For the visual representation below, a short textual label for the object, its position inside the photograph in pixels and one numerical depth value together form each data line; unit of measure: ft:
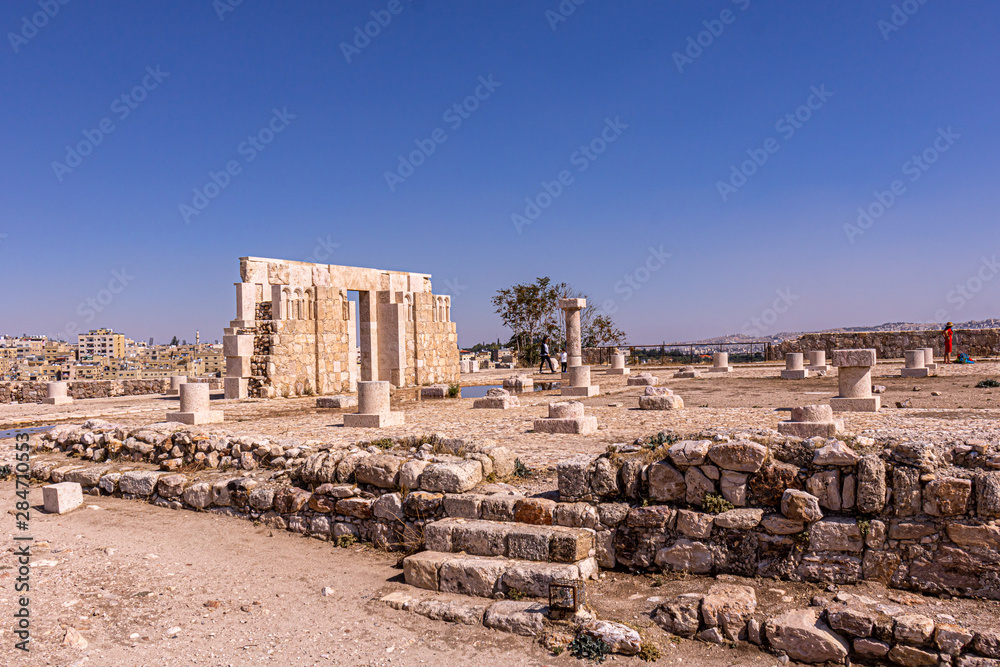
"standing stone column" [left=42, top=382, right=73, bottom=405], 65.98
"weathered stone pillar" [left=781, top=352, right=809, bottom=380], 71.20
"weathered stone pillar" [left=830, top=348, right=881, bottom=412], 39.50
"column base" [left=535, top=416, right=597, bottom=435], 34.86
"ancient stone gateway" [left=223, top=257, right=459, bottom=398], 65.41
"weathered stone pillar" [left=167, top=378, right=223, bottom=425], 43.37
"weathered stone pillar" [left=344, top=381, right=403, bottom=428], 40.60
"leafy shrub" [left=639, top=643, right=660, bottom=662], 13.26
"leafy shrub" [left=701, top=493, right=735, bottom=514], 16.08
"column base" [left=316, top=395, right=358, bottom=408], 53.20
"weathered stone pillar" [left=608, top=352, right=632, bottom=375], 86.58
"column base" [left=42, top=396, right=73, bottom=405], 65.72
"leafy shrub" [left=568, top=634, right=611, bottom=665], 13.41
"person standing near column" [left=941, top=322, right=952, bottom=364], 82.85
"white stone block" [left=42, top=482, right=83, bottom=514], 25.86
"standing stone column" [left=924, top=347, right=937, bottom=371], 75.03
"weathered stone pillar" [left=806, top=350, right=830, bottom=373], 79.74
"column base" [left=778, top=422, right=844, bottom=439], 28.40
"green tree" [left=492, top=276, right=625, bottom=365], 126.11
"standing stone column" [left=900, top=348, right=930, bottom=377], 69.05
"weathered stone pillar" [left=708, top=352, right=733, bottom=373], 86.22
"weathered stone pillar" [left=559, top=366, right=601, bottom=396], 58.39
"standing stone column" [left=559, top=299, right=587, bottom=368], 81.35
